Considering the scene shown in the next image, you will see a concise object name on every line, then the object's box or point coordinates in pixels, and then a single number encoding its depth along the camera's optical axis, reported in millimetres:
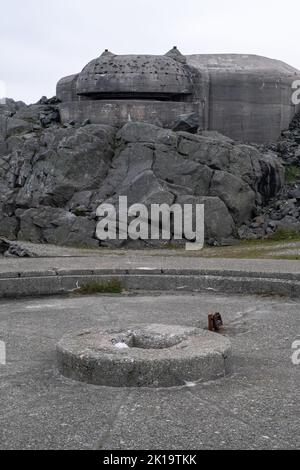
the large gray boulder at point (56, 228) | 15906
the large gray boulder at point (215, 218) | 15953
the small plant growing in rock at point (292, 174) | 18739
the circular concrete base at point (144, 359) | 4234
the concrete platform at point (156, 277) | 7958
